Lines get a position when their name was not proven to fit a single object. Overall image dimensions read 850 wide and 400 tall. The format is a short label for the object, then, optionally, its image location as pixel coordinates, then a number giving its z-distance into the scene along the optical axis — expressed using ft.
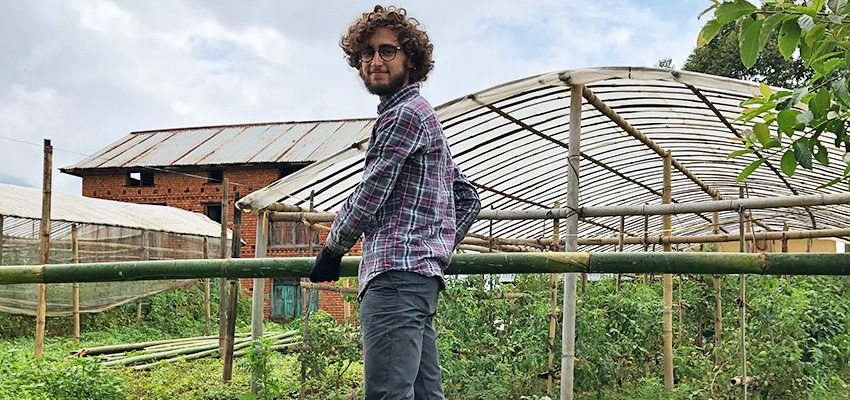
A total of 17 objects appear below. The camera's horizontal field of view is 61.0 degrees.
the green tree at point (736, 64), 74.95
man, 6.23
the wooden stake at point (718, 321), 23.19
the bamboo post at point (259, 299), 21.39
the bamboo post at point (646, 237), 24.45
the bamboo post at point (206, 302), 51.61
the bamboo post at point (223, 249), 33.71
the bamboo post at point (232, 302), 24.50
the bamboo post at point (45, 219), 31.24
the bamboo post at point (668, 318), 21.17
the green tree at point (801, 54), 4.74
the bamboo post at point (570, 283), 16.69
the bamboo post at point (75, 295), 39.55
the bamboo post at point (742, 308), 16.52
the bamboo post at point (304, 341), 21.68
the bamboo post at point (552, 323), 19.79
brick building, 63.16
